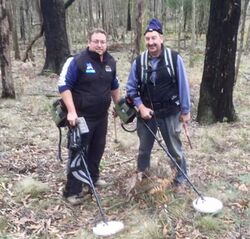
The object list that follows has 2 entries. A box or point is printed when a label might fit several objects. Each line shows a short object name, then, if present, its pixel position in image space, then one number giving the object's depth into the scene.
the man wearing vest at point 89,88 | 3.46
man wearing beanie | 3.47
